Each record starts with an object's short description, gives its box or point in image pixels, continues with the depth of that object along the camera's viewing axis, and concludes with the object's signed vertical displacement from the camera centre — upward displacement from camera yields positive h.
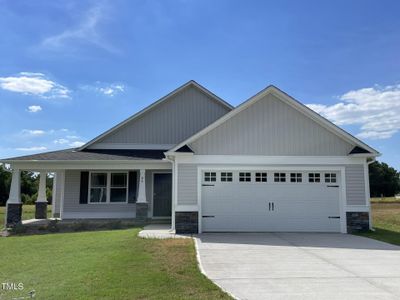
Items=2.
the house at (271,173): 14.13 +0.92
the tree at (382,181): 71.88 +3.31
